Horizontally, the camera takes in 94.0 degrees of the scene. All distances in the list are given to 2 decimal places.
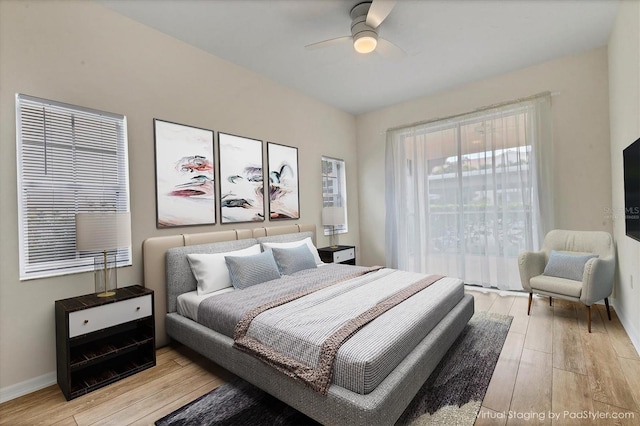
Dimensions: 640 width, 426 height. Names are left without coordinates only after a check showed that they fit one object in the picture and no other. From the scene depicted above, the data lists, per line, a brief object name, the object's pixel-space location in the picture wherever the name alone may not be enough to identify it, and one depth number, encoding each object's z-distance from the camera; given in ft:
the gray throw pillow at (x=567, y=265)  10.38
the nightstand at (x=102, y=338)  6.84
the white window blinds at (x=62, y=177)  7.14
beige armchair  9.45
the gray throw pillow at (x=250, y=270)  9.27
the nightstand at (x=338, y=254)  14.26
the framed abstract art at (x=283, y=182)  13.03
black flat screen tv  7.19
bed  5.15
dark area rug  5.86
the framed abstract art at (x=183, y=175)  9.48
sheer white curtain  12.67
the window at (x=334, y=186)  16.11
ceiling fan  8.14
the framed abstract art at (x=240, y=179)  11.19
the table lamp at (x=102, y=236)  7.11
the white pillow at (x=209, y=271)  9.08
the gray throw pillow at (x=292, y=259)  10.87
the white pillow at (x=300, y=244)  11.42
